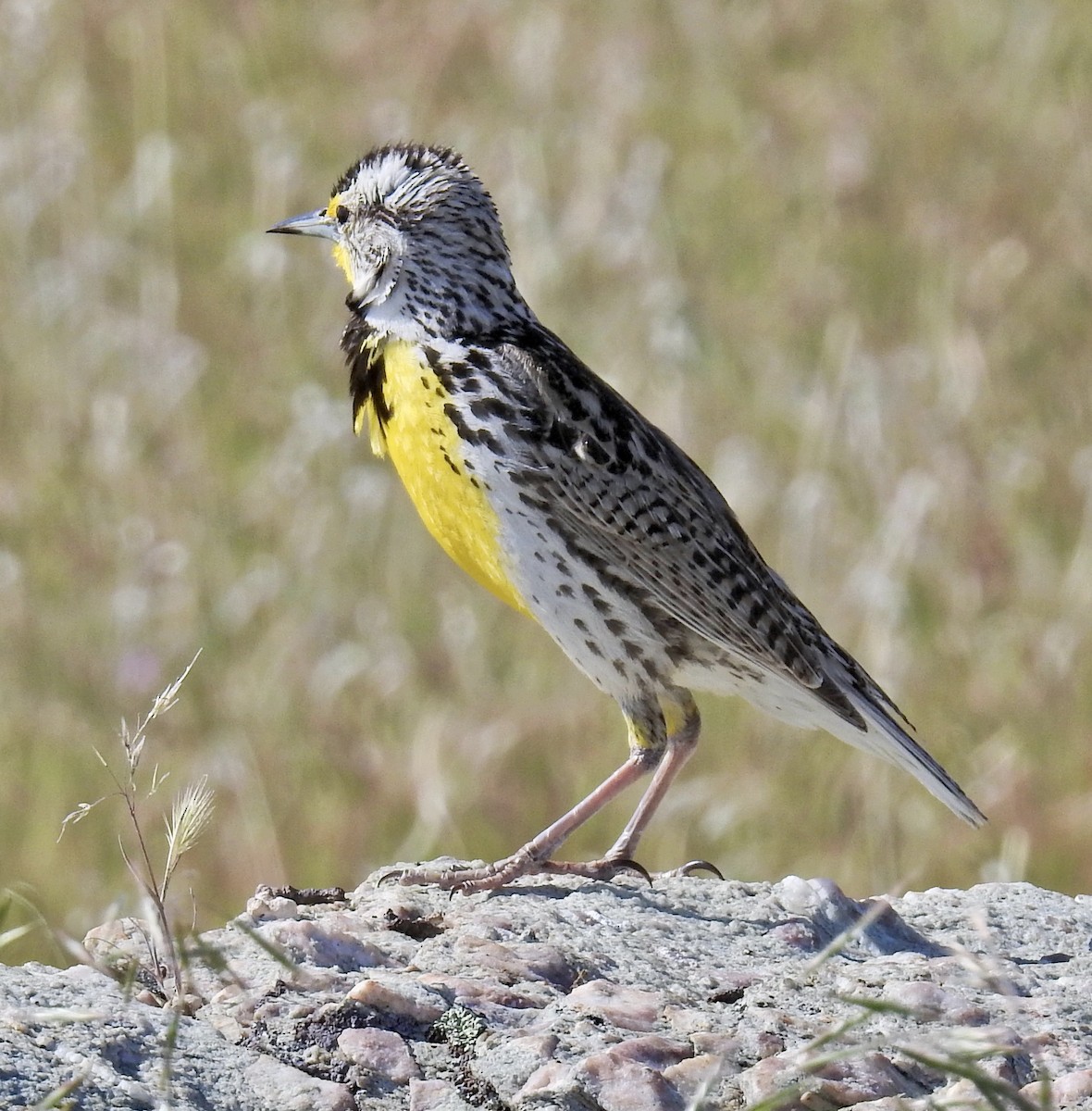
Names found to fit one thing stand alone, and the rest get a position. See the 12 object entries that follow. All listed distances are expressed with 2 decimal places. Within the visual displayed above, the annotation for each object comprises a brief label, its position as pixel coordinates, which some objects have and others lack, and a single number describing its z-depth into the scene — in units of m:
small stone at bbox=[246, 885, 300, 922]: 8.02
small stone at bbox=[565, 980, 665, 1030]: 7.22
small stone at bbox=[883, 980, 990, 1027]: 7.48
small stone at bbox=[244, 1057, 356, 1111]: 6.55
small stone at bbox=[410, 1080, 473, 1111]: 6.70
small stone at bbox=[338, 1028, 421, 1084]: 6.85
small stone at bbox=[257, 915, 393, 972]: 7.61
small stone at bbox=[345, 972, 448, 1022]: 7.11
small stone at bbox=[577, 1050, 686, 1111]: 6.67
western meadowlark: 10.20
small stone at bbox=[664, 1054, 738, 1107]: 6.76
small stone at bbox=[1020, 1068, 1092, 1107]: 6.87
